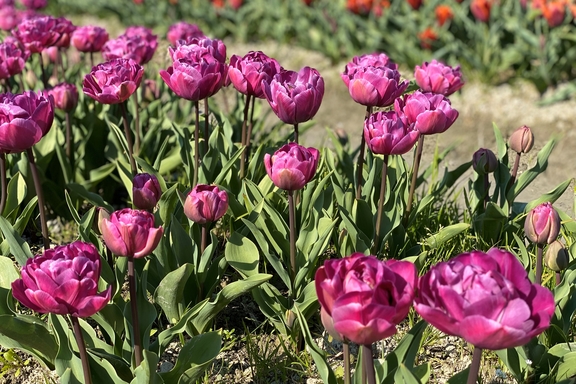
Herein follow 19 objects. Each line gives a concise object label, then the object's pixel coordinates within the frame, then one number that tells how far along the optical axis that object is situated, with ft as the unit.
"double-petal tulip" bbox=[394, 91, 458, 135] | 6.56
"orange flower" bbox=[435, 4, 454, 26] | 18.51
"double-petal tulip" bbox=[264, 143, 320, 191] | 5.72
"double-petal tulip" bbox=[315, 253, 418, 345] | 3.83
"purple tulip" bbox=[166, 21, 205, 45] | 11.56
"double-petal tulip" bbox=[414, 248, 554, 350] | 3.65
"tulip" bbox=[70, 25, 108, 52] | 10.27
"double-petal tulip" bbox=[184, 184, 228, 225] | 6.04
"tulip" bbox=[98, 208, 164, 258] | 4.92
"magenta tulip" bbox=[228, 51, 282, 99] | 6.96
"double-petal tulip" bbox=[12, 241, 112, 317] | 4.41
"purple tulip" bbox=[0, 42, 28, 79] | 8.61
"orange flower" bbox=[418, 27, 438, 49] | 18.83
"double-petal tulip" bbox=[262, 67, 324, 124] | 6.41
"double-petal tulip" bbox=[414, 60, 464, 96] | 7.82
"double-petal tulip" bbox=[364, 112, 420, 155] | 6.11
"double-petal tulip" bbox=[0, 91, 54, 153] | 5.99
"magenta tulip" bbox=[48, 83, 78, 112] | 9.11
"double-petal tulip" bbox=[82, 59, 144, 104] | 7.20
